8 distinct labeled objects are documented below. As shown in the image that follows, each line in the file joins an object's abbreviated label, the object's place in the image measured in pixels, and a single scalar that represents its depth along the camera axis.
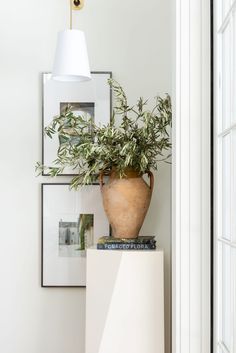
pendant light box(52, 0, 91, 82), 2.50
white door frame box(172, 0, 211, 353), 2.20
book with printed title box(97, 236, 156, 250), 2.48
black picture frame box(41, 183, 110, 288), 2.88
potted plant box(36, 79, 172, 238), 2.48
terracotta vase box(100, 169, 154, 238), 2.53
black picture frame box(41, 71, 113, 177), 2.89
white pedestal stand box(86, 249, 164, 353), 2.43
